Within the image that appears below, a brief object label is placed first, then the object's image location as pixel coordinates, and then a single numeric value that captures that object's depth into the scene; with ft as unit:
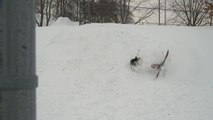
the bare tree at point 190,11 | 96.68
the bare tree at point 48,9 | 111.46
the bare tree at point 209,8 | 75.25
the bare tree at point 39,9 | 102.58
